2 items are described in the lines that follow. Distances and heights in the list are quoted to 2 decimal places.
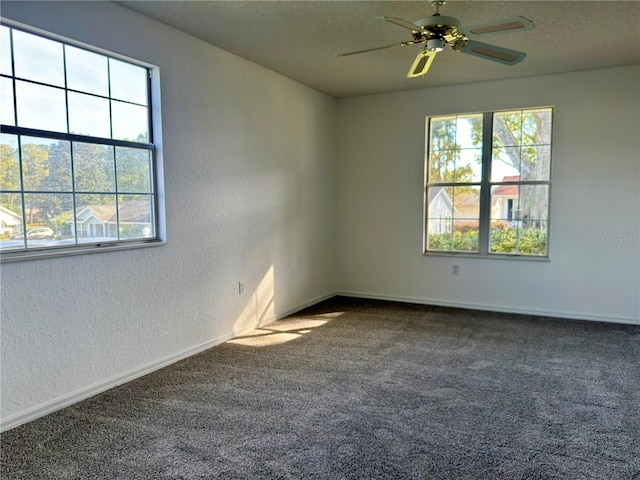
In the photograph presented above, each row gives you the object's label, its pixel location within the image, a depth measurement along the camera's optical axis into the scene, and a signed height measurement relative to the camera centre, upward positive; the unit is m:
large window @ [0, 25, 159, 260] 2.51 +0.39
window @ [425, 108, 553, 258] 4.86 +0.31
